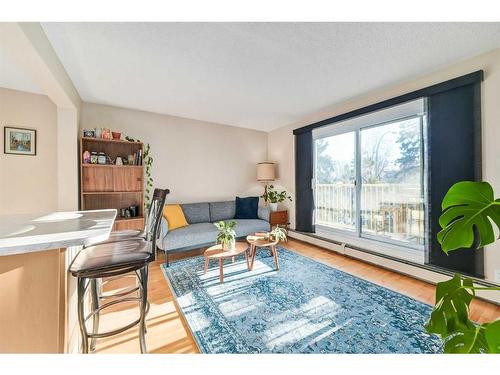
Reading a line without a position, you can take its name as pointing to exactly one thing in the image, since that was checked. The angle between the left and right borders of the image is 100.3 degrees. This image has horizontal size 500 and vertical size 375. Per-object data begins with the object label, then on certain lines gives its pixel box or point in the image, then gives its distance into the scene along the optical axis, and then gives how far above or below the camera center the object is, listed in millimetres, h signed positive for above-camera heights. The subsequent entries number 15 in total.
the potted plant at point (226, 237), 2467 -581
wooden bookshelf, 2872 +94
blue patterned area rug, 1431 -1064
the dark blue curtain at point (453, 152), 1946 +344
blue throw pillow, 3980 -386
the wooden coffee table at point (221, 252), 2311 -746
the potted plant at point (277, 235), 2627 -608
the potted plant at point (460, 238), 778 -204
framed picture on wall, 2598 +617
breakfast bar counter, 768 -381
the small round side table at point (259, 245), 2559 -694
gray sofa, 2908 -616
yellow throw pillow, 3203 -441
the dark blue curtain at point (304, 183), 3777 +85
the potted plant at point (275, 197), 4184 -194
